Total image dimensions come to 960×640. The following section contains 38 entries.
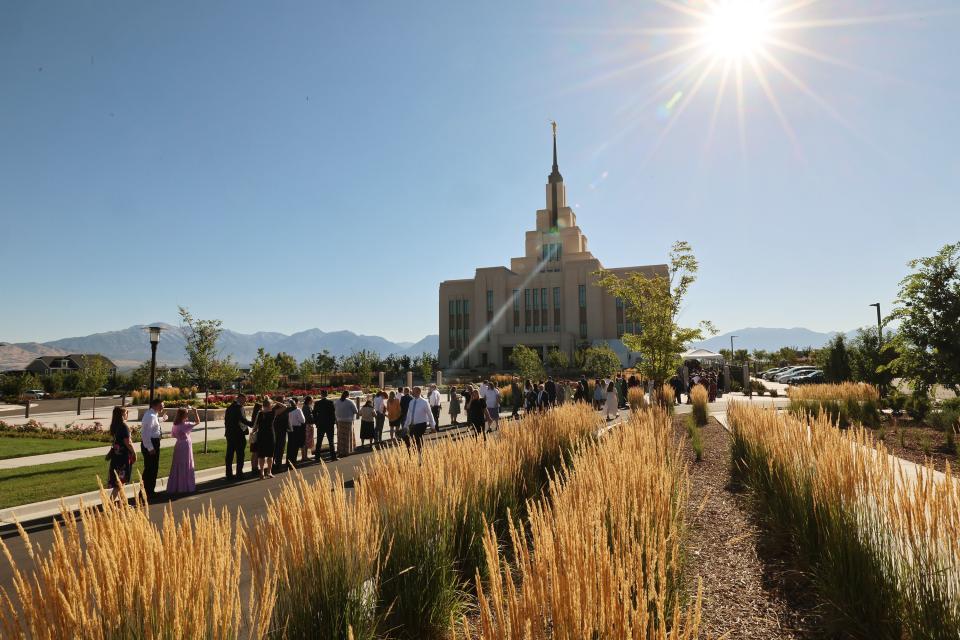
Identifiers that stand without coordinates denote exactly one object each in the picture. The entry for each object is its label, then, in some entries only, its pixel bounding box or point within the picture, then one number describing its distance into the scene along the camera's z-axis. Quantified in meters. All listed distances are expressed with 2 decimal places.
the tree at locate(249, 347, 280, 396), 19.86
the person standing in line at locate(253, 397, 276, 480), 10.09
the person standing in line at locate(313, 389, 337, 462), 12.27
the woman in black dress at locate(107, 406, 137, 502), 7.61
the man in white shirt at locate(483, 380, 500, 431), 15.29
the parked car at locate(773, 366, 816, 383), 46.17
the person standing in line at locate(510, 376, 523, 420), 21.12
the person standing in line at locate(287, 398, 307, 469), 11.05
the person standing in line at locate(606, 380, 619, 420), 16.41
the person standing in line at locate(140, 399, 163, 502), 8.09
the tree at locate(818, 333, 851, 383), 27.45
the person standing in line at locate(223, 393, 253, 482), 9.85
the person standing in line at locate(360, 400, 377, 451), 13.66
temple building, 68.19
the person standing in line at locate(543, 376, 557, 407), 17.81
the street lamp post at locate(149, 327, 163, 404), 17.67
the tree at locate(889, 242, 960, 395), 11.67
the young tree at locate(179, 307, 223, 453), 17.75
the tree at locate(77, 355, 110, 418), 28.03
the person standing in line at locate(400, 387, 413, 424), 12.80
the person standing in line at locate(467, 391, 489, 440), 12.02
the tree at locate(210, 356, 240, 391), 18.47
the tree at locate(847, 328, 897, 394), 21.08
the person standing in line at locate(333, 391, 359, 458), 12.45
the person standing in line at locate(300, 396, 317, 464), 12.40
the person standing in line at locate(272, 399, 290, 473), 10.71
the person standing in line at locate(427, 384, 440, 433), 19.94
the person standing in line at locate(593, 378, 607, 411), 19.58
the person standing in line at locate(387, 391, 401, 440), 13.31
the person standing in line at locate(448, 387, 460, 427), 19.10
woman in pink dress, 8.70
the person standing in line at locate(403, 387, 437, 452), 10.82
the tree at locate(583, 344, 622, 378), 41.72
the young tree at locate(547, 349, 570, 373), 53.47
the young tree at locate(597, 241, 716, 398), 16.50
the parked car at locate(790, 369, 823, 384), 36.56
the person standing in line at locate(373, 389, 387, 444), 14.32
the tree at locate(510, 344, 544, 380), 38.88
